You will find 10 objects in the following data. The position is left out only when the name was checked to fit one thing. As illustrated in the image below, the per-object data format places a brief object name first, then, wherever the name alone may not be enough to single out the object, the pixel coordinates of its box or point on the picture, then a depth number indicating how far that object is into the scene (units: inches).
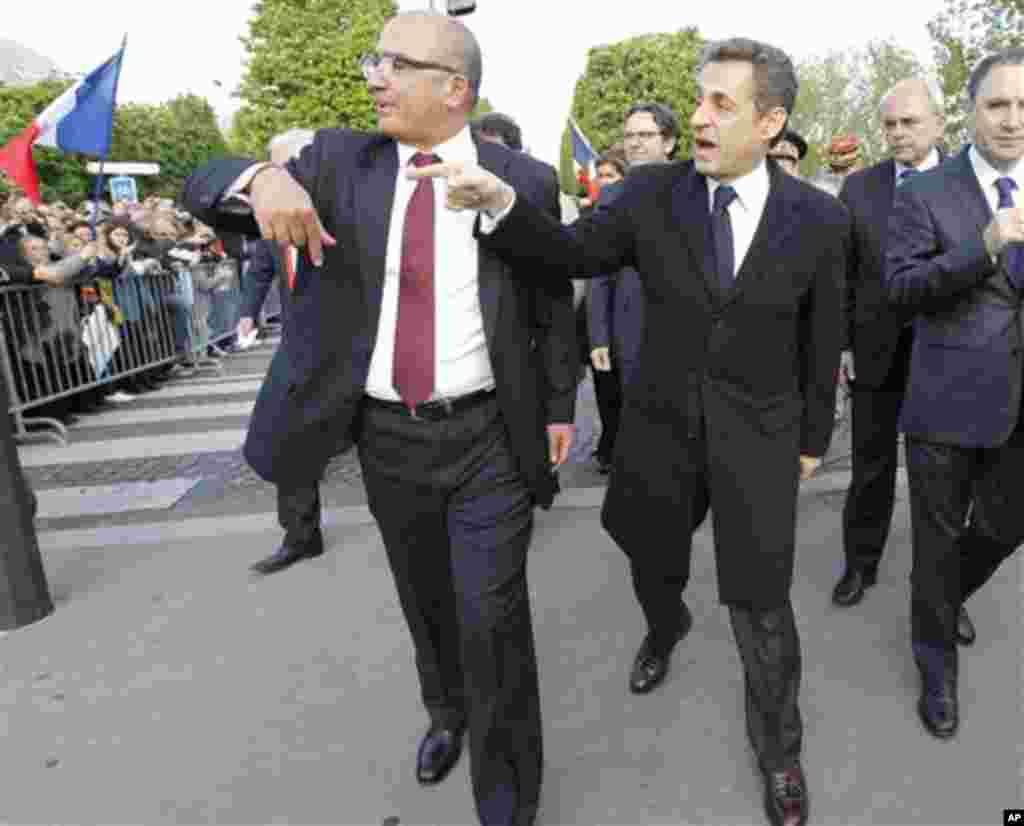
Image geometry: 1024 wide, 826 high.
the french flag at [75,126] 309.4
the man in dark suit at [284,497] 155.6
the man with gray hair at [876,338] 131.6
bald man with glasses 80.0
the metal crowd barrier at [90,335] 283.7
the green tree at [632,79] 1481.3
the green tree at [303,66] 1300.4
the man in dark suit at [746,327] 87.7
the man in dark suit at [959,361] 94.5
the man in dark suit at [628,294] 169.5
